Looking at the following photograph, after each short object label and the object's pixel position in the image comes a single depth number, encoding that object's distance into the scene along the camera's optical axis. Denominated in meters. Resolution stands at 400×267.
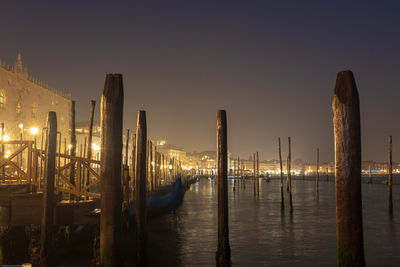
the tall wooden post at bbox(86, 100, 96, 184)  14.24
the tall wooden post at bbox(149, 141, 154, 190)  21.42
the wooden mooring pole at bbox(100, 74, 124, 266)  5.12
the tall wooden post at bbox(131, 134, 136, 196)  16.48
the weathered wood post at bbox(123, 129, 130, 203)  11.65
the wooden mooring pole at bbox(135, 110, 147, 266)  7.95
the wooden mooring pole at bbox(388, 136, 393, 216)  18.86
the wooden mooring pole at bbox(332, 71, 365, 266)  4.36
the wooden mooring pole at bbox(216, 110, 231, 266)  7.68
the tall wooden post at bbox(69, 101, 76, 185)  13.02
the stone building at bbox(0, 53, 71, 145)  34.03
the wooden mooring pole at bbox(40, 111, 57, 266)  7.93
